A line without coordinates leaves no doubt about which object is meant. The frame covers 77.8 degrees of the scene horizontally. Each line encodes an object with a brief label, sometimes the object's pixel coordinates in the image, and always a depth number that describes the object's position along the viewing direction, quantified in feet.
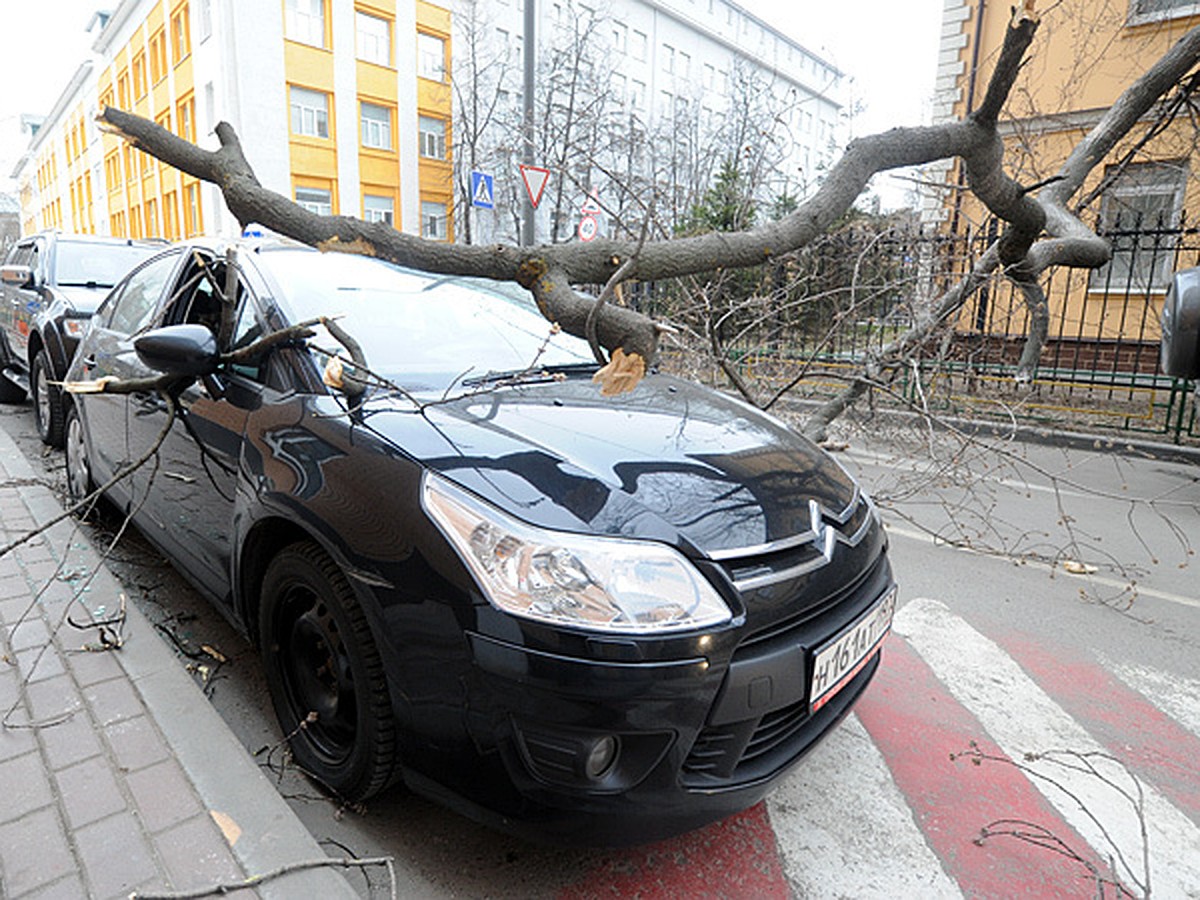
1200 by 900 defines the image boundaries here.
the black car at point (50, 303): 18.58
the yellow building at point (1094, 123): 34.58
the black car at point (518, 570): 5.35
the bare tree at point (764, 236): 8.73
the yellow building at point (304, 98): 81.51
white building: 93.91
